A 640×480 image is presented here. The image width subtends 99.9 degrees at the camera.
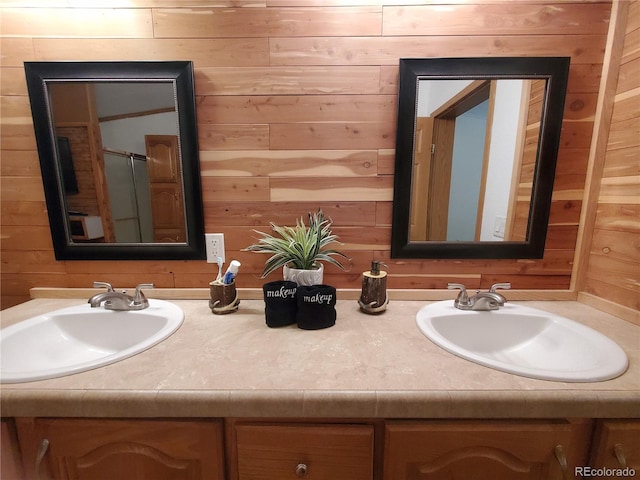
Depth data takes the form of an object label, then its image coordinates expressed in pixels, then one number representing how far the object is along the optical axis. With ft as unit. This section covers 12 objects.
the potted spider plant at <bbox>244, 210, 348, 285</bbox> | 3.04
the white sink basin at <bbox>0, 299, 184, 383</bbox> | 2.68
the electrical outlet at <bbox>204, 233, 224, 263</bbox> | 3.48
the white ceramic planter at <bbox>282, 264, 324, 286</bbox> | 3.02
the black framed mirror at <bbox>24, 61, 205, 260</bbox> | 3.15
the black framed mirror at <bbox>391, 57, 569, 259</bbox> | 3.12
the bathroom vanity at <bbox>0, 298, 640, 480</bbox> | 1.91
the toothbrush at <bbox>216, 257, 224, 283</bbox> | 3.21
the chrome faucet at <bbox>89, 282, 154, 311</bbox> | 3.09
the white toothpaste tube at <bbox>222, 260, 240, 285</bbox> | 3.06
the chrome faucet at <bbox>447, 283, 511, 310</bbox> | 3.12
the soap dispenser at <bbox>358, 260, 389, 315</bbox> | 3.06
